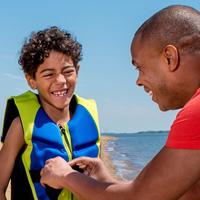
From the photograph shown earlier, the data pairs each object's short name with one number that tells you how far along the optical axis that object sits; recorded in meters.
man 1.55
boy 2.59
